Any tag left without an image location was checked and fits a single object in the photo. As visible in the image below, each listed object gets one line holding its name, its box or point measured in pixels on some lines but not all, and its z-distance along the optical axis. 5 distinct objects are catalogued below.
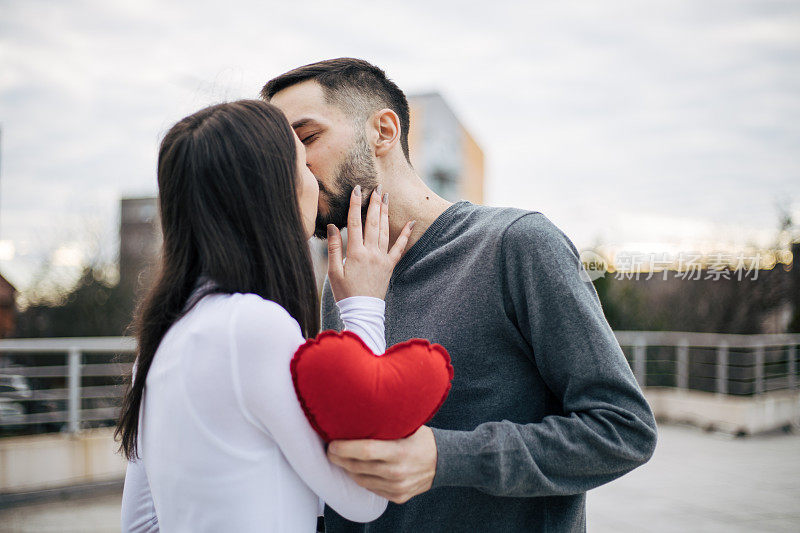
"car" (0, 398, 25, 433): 5.73
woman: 1.06
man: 1.20
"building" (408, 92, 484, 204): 24.17
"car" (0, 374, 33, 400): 6.43
